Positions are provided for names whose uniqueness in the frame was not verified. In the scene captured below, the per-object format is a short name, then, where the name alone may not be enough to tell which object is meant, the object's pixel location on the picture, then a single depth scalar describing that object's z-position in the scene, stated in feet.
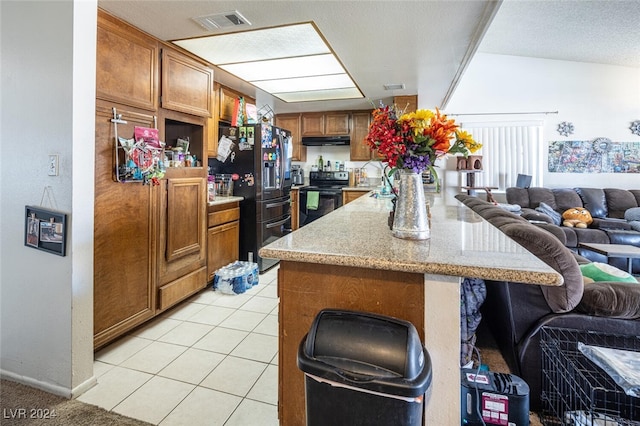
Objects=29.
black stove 16.65
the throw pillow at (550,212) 13.82
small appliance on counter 18.13
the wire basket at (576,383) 4.22
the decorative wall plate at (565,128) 16.26
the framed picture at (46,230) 5.24
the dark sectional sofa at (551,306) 4.54
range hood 17.31
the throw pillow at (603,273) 5.70
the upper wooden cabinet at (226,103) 12.14
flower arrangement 3.98
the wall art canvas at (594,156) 15.76
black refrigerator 11.60
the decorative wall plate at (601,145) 15.96
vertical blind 16.65
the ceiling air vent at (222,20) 6.94
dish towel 16.70
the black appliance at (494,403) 4.03
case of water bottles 10.02
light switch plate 5.27
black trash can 2.67
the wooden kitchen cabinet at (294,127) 18.35
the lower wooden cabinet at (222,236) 10.18
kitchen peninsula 3.23
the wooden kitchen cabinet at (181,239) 8.17
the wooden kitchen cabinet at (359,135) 17.11
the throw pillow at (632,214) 13.41
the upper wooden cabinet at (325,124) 17.42
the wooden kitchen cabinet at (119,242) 6.47
